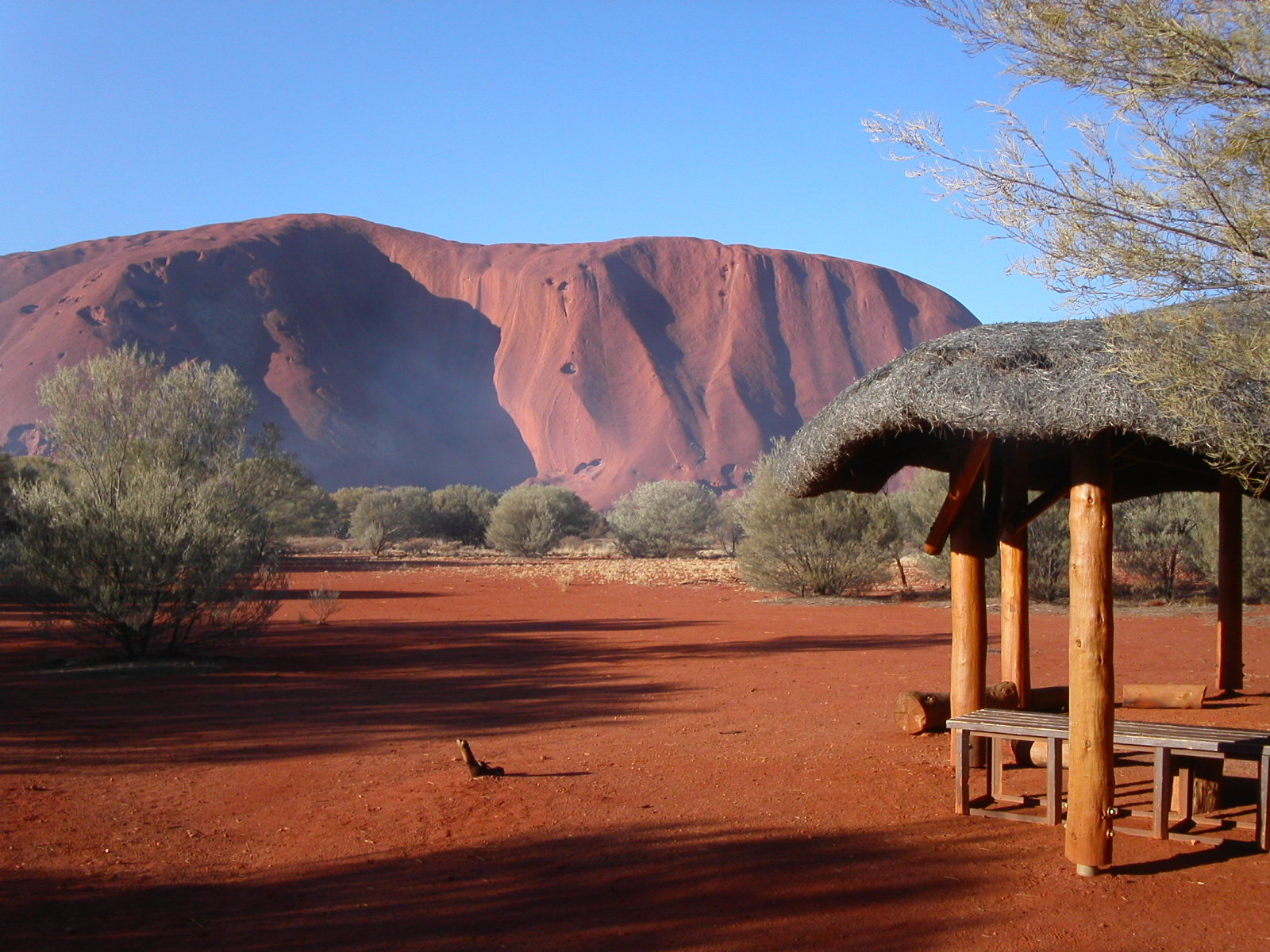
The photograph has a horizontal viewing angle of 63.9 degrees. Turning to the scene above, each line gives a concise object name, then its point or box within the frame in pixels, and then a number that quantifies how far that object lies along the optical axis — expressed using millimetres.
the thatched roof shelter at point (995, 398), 4461
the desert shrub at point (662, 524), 42812
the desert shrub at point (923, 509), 24766
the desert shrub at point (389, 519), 44281
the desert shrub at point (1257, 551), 19219
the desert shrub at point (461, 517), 51062
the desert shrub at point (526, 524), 43625
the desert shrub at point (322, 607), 18352
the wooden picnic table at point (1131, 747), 5059
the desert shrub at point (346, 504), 53053
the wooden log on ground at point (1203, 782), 5633
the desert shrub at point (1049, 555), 21062
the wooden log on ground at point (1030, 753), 7113
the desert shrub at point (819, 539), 23406
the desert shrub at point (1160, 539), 21734
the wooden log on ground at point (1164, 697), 8977
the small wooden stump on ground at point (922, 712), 7910
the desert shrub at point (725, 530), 45531
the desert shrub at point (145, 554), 12438
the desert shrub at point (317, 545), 44781
